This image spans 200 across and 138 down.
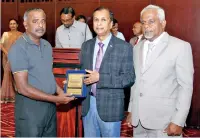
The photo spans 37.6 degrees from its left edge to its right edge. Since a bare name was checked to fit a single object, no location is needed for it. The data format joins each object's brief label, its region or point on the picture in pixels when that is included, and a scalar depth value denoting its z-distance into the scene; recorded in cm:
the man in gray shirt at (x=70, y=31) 421
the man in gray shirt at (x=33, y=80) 192
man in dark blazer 200
